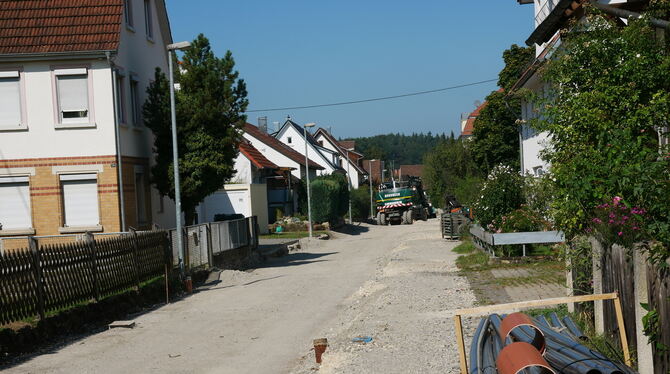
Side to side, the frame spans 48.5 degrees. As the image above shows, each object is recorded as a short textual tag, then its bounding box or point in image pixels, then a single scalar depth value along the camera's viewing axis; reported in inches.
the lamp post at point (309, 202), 1629.9
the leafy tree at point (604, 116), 299.7
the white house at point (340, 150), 3656.5
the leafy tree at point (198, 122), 912.3
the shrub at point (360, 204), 2640.3
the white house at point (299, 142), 3125.5
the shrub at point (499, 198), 845.2
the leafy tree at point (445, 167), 2629.9
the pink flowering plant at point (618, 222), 260.2
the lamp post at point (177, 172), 758.5
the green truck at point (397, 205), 2308.1
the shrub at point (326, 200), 1998.0
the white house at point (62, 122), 870.4
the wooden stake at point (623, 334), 254.2
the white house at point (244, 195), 1651.1
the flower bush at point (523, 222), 758.5
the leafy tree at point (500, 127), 1765.5
